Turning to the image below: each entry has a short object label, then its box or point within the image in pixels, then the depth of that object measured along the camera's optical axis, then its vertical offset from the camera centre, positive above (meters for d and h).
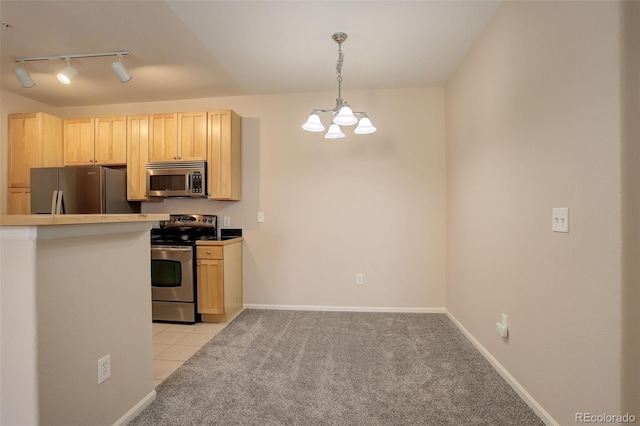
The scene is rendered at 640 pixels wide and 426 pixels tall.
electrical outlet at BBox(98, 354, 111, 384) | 1.42 -0.77
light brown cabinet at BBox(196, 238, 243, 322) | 3.07 -0.74
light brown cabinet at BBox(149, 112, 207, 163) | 3.39 +0.91
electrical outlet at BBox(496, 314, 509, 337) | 2.00 -0.82
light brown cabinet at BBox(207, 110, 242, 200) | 3.35 +0.67
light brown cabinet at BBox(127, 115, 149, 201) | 3.47 +0.73
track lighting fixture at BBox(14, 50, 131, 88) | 2.55 +1.32
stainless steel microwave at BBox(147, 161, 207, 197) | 3.34 +0.41
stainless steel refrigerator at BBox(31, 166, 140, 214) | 3.27 +0.28
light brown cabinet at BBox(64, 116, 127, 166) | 3.52 +0.90
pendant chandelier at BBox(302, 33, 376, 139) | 2.39 +0.76
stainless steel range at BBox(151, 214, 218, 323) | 3.08 -0.72
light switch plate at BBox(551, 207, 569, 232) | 1.44 -0.05
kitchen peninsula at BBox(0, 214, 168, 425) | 1.12 -0.46
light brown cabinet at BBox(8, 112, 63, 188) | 3.41 +0.83
